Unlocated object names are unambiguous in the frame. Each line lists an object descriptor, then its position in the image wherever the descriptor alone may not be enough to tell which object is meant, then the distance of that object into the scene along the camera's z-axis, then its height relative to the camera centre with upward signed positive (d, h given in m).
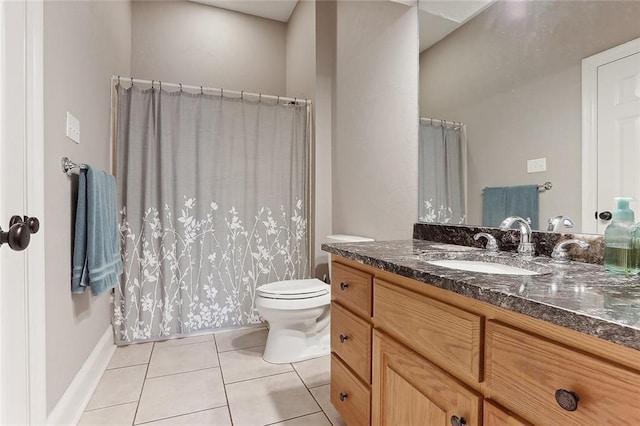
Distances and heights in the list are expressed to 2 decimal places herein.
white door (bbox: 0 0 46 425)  0.85 +0.02
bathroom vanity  0.46 -0.27
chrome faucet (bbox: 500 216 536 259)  1.09 -0.10
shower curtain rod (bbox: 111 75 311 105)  2.15 +0.92
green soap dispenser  0.78 -0.09
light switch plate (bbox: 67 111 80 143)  1.39 +0.38
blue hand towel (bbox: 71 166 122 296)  1.46 -0.13
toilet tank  2.15 -0.19
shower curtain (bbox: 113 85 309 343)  2.17 +0.04
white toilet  1.88 -0.68
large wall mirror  1.00 +0.45
